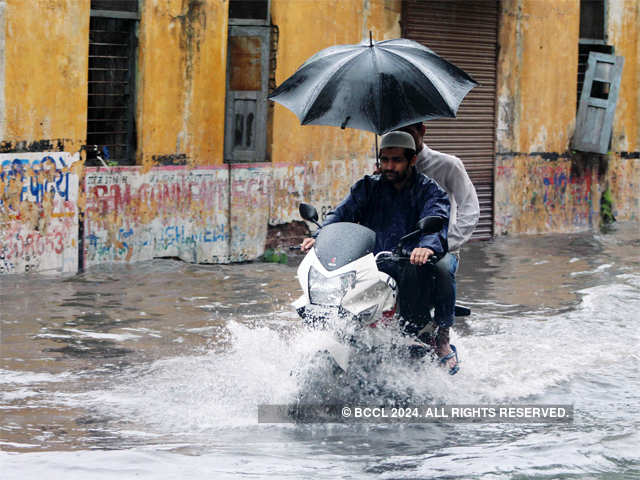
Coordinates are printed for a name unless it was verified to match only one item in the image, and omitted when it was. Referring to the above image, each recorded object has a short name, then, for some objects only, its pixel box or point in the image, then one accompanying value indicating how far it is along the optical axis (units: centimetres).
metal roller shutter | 2923
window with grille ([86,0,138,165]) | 2333
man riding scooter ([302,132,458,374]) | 1297
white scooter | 1153
